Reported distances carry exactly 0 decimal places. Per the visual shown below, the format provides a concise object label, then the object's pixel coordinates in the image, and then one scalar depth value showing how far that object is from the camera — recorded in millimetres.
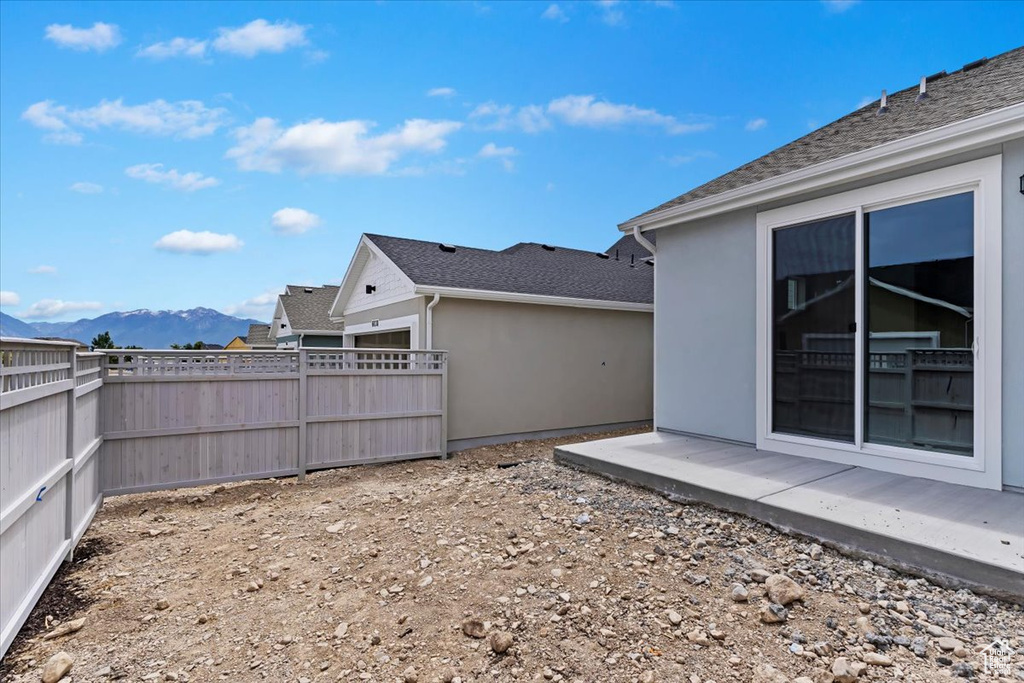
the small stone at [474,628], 2486
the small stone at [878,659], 2008
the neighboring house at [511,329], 7883
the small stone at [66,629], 2619
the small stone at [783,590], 2482
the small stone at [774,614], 2352
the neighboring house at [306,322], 17703
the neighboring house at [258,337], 25106
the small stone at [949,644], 2078
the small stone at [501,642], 2332
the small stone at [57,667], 2232
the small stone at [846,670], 1936
